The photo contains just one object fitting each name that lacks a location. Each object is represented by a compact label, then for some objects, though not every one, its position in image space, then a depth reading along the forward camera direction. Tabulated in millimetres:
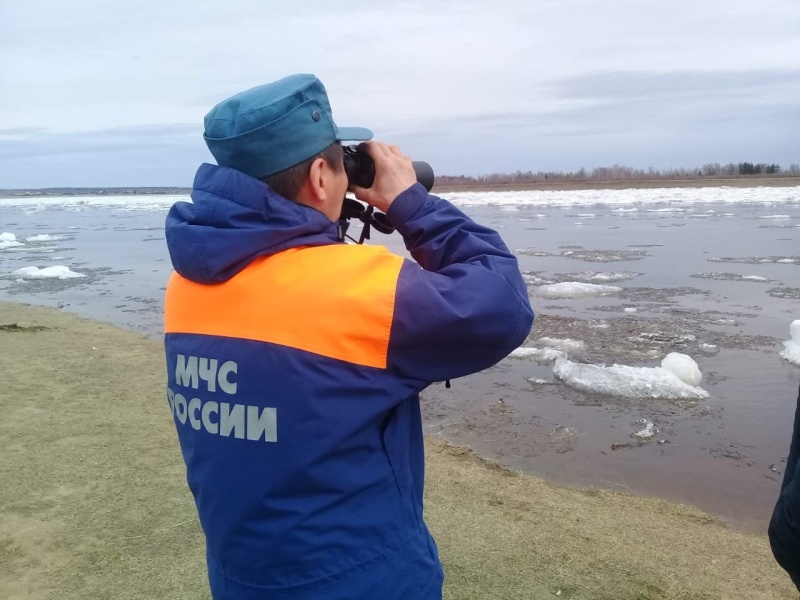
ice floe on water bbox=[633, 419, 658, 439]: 5465
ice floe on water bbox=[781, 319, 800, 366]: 7127
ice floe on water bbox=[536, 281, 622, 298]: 11195
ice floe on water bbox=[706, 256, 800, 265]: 13996
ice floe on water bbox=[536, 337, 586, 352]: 7906
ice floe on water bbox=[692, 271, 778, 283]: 12020
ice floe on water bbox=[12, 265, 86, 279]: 15656
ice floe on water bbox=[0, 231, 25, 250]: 24344
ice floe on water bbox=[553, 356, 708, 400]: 6281
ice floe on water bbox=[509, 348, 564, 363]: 7570
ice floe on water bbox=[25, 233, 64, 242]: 26783
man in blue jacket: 1475
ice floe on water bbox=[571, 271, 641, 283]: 12594
